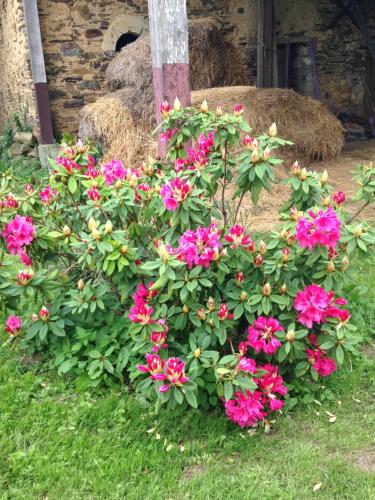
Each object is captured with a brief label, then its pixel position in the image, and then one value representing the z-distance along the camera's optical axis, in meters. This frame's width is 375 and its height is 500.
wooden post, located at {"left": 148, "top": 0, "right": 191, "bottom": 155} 4.35
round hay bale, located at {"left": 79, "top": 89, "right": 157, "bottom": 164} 7.39
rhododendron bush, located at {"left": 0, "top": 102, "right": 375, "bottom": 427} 2.44
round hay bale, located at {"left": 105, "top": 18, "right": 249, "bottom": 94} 8.00
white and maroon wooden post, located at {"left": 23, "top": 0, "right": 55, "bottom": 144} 8.23
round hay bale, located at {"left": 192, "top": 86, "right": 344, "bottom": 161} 7.16
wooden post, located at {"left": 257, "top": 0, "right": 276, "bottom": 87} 10.11
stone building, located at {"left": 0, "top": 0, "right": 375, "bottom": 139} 8.85
